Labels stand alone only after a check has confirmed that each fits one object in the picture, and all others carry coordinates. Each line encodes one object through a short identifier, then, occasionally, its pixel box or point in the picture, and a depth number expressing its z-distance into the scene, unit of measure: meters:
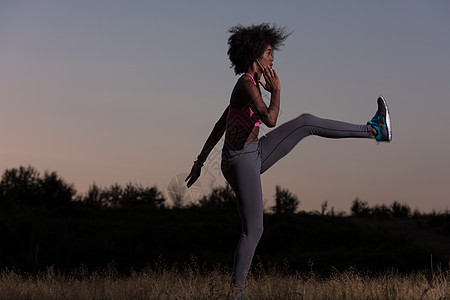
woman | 5.51
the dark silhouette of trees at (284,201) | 21.27
